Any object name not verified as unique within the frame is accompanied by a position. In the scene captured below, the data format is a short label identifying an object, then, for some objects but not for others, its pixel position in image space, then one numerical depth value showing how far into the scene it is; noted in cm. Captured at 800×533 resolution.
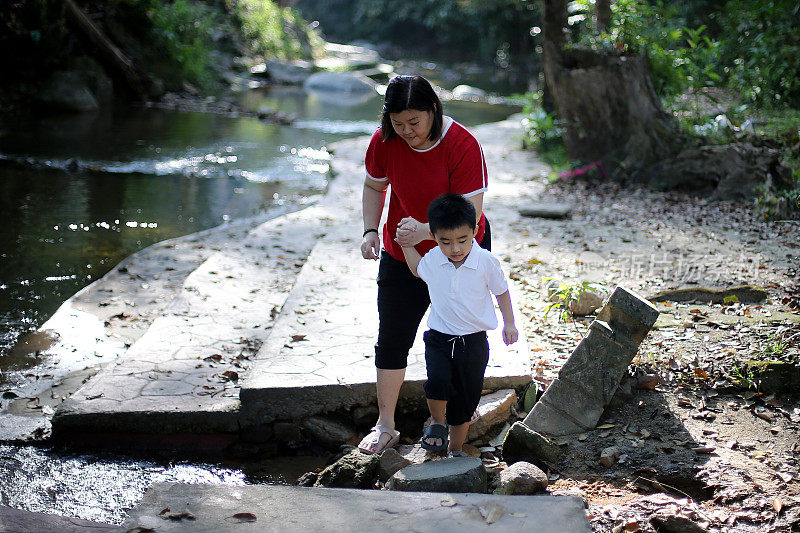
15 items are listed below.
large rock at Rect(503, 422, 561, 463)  339
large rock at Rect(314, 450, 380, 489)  327
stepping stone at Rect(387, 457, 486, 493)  297
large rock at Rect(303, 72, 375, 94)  2222
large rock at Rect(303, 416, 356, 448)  385
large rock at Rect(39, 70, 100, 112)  1445
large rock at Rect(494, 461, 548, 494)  304
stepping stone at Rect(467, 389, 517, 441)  368
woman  313
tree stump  893
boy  306
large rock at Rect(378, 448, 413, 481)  333
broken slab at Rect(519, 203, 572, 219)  787
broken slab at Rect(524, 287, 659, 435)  371
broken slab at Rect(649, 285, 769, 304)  500
